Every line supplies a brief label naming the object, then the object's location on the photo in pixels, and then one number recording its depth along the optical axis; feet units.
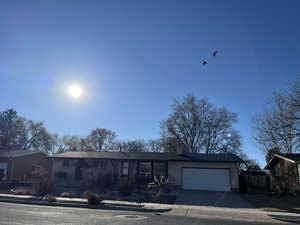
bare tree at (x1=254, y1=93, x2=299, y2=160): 56.95
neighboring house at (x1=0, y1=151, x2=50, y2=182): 79.82
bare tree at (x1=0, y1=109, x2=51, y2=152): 143.33
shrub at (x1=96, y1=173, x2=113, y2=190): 62.13
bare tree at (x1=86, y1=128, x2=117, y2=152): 154.92
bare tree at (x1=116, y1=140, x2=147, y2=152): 154.81
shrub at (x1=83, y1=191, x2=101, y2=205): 38.19
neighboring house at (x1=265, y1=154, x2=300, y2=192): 59.88
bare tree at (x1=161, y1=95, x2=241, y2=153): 112.57
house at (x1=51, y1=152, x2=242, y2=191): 62.34
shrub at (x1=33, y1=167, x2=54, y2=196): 48.29
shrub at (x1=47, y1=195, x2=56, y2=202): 40.52
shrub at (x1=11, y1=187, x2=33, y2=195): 49.31
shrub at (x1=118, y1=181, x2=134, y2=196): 50.33
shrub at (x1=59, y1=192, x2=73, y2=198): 46.45
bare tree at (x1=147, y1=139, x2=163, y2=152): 152.09
